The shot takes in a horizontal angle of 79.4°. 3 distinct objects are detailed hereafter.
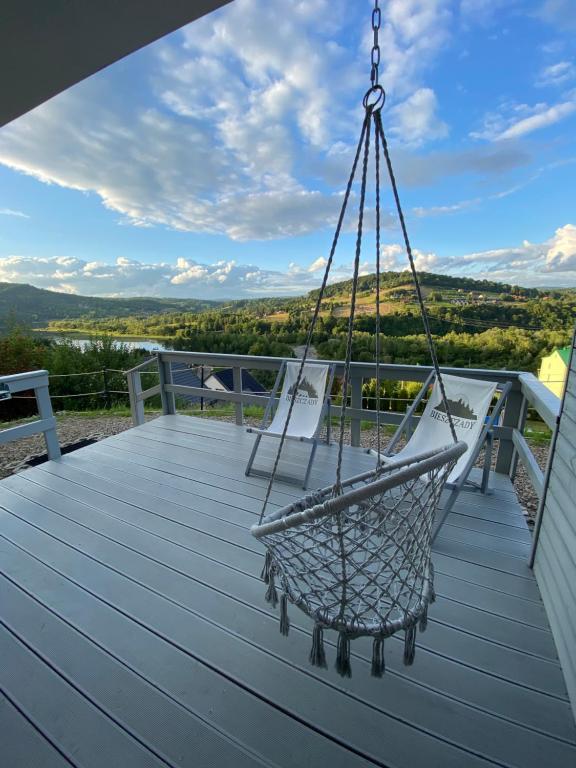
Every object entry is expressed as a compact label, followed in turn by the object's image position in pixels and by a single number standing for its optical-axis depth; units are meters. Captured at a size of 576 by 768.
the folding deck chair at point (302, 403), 2.69
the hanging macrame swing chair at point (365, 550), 0.89
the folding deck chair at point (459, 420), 2.12
